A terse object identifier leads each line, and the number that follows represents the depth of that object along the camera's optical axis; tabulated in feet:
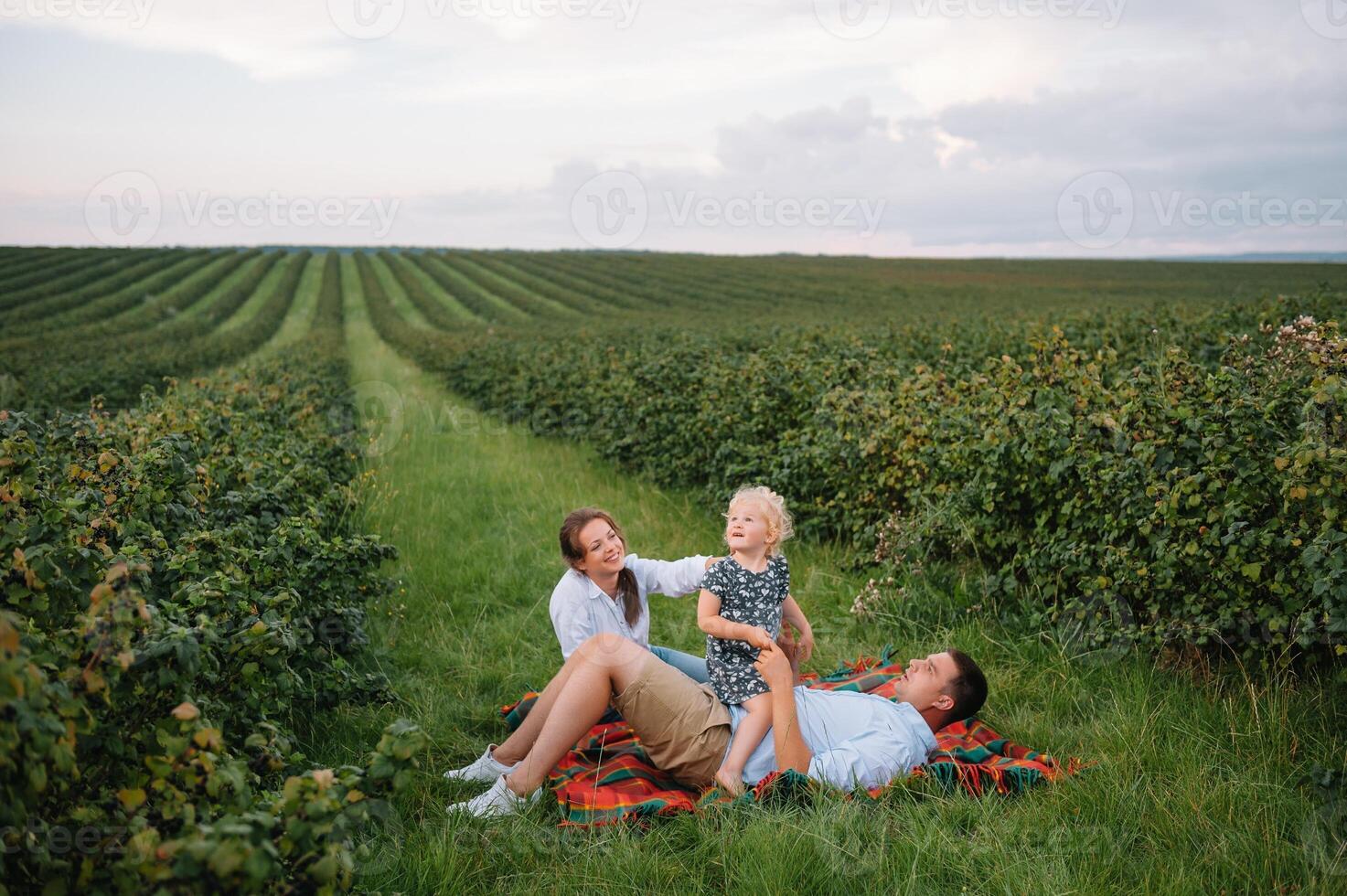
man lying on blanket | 10.51
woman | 12.14
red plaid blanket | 10.28
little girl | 11.09
